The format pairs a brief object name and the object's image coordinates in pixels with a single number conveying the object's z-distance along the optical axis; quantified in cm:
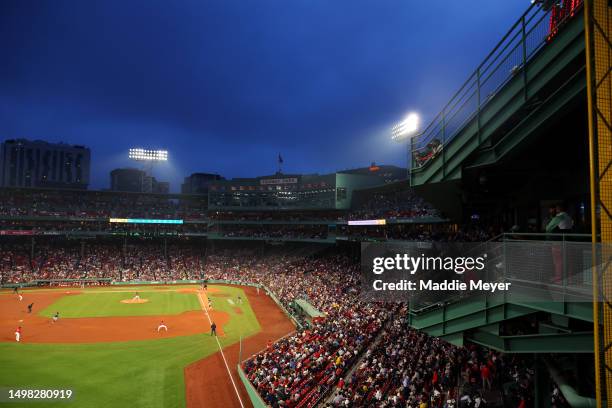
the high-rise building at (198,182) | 15925
